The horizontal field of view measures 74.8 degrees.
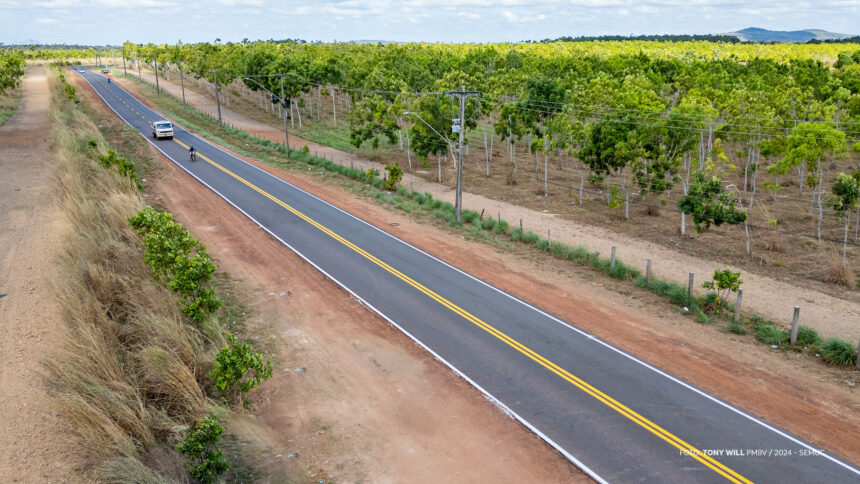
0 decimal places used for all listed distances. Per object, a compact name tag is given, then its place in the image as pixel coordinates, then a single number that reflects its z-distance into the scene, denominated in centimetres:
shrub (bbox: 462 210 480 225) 3392
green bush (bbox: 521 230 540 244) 3000
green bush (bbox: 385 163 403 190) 4125
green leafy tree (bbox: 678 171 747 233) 3030
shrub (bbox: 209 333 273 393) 1310
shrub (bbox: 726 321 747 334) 1969
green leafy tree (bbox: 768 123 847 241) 2992
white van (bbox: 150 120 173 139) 5766
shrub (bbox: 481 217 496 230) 3306
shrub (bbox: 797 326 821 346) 1870
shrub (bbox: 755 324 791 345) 1891
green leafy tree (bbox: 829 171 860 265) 3094
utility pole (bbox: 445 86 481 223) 3114
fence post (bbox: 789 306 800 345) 1858
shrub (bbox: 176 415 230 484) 1073
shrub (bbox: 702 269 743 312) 2141
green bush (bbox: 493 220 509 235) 3208
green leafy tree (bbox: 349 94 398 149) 5194
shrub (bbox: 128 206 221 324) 1644
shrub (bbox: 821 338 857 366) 1728
